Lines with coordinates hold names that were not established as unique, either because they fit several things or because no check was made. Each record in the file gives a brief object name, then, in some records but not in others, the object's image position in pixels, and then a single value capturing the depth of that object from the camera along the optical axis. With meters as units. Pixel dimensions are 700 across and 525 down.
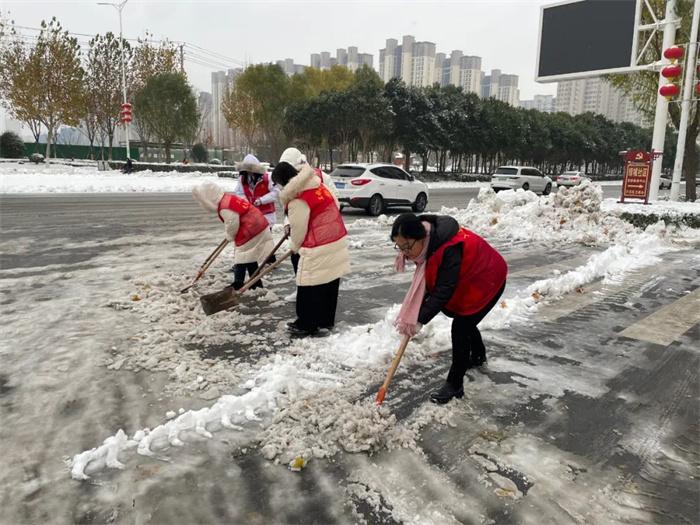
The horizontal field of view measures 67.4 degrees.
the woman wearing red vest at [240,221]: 5.27
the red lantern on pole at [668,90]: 13.45
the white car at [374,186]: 14.42
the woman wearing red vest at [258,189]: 6.08
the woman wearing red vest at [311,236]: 4.39
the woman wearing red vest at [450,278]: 3.15
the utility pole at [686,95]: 13.62
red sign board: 13.73
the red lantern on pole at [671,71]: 13.13
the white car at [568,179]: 35.00
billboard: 14.77
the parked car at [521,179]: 26.55
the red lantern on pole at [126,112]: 28.09
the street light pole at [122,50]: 29.27
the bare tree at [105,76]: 35.50
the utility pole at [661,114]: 13.92
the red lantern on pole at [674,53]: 13.17
